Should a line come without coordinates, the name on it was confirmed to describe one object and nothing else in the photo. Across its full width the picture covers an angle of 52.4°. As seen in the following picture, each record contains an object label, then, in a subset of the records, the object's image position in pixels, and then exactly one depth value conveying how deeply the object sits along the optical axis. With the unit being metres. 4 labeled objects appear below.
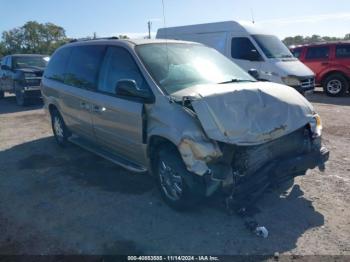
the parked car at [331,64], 12.70
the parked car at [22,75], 12.10
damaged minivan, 3.46
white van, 10.07
